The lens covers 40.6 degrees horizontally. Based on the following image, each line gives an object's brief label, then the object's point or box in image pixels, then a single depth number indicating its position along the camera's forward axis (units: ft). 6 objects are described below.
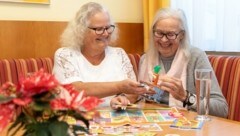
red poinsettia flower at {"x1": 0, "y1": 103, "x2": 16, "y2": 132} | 1.96
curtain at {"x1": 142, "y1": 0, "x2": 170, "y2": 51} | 8.63
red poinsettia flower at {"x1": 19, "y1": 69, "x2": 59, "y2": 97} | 1.92
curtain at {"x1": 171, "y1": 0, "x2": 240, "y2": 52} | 7.43
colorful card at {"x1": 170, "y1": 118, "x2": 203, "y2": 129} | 3.97
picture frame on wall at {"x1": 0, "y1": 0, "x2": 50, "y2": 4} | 7.10
